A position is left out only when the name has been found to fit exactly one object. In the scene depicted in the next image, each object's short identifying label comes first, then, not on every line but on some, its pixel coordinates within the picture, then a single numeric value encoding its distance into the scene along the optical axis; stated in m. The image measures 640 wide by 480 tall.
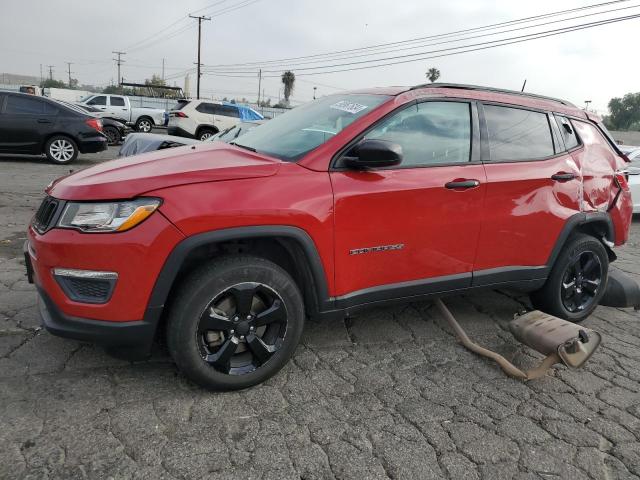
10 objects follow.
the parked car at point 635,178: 8.64
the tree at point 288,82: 89.88
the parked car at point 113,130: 17.41
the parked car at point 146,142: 5.96
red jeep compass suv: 2.36
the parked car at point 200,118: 18.02
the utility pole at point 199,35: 49.47
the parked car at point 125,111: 22.14
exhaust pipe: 2.91
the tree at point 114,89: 72.74
